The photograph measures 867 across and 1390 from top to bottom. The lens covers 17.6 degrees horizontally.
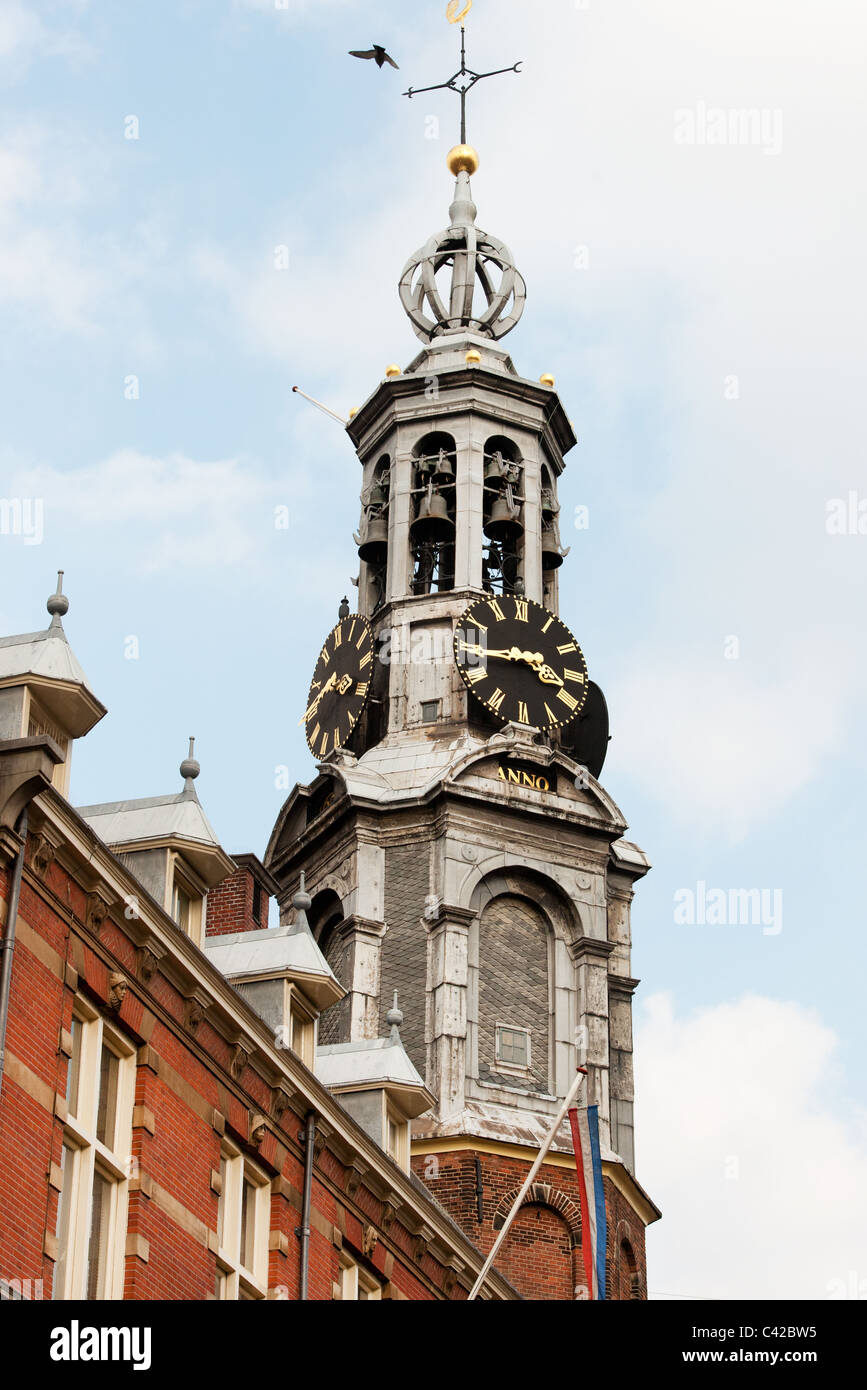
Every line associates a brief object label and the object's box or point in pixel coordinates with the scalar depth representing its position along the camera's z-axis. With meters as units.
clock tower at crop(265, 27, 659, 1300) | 61.19
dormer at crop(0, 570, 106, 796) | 29.78
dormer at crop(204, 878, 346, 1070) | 36.00
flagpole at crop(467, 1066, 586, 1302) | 37.34
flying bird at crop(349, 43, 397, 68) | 67.13
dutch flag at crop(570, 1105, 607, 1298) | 40.50
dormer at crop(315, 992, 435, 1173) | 40.09
